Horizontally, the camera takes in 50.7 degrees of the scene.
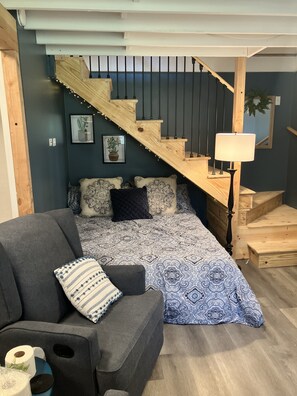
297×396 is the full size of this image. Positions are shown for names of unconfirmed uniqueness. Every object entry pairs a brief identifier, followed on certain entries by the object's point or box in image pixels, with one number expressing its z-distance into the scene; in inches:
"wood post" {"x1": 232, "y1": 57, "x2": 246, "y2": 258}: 132.1
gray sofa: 59.4
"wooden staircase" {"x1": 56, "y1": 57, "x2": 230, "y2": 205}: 131.6
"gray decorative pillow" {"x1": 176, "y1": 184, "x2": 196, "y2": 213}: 159.2
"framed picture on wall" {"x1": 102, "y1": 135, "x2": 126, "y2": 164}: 169.8
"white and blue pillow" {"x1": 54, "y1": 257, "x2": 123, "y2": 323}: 73.4
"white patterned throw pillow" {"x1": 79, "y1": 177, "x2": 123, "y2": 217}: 150.8
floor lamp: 120.3
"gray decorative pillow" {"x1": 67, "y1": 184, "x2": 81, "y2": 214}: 156.9
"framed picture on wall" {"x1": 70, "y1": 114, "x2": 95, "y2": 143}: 165.8
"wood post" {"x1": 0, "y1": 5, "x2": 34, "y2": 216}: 83.3
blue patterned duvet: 102.3
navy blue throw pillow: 143.9
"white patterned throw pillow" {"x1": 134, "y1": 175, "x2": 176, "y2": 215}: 152.5
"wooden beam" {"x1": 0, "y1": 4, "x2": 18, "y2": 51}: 72.9
